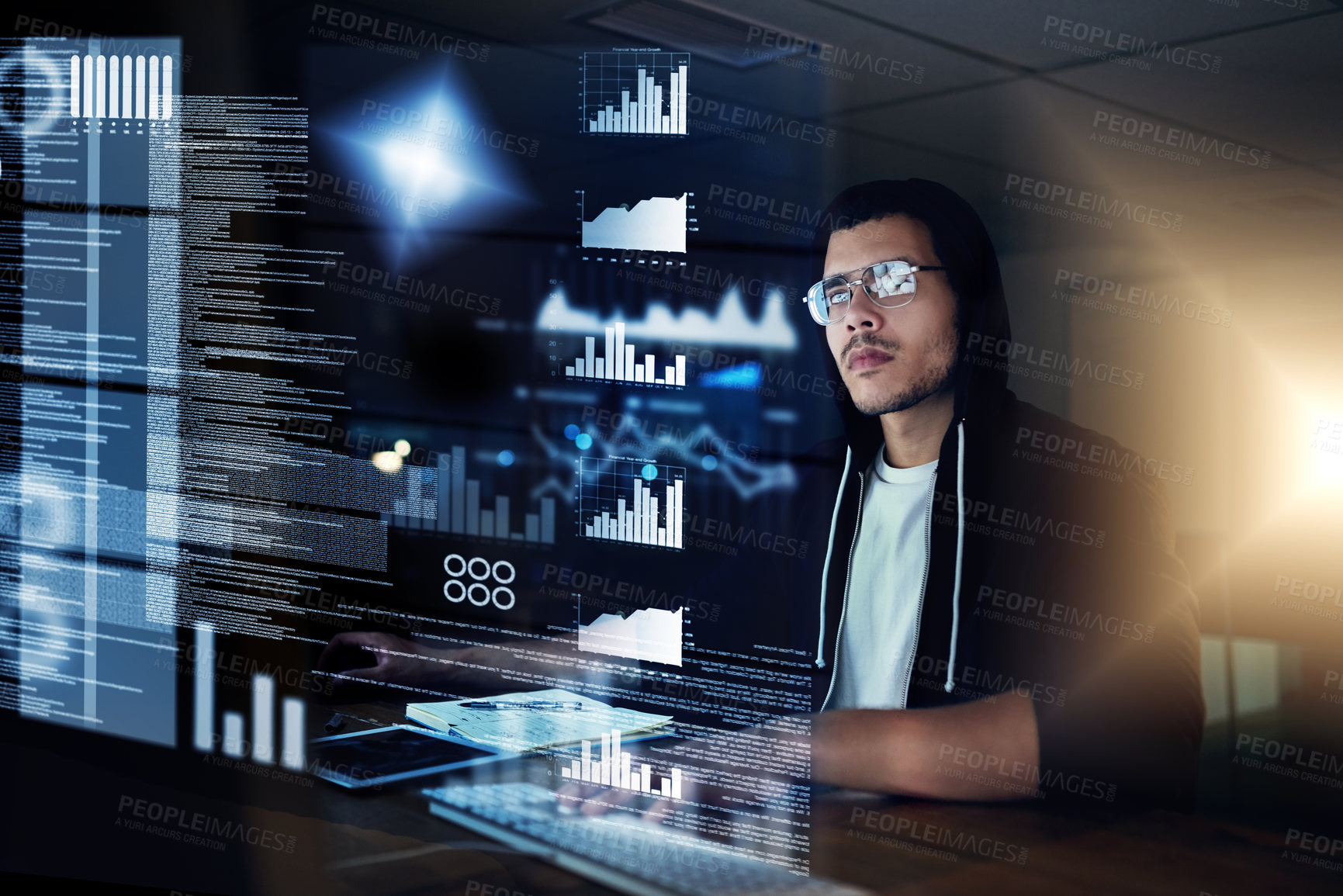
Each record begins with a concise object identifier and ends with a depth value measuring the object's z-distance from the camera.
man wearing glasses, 1.64
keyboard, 1.90
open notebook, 2.04
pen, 2.08
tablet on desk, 2.09
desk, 1.63
